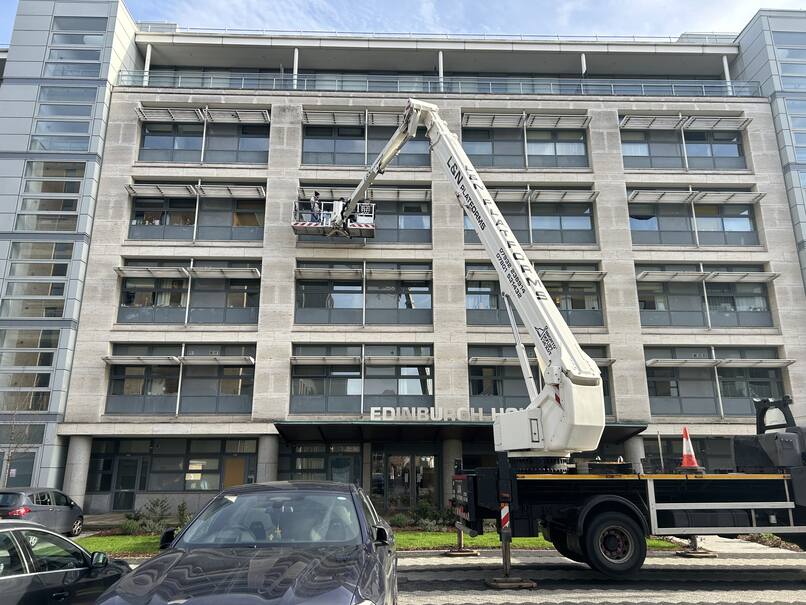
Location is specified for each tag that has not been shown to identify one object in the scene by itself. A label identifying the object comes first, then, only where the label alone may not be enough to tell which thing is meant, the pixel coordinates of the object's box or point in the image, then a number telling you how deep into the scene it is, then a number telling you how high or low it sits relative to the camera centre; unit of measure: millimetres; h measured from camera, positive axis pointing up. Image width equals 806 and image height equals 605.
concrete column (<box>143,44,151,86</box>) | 28803 +19712
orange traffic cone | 10281 -241
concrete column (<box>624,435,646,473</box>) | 23453 -5
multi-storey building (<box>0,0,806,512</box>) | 23516 +7824
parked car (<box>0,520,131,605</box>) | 4824 -1103
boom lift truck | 9422 -670
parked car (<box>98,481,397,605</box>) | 3246 -749
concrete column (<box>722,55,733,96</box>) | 29777 +20159
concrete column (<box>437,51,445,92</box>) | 28253 +18943
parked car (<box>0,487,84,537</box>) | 14102 -1535
